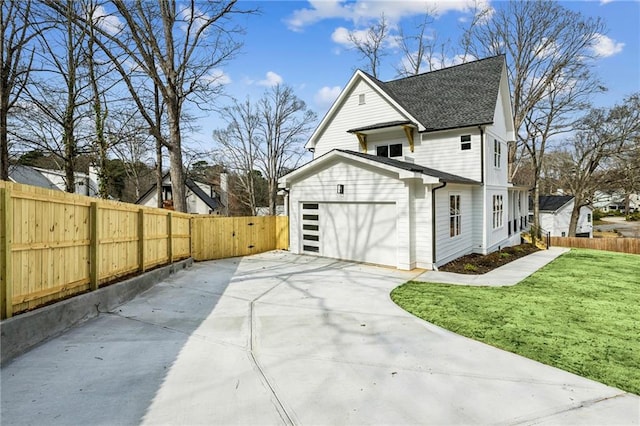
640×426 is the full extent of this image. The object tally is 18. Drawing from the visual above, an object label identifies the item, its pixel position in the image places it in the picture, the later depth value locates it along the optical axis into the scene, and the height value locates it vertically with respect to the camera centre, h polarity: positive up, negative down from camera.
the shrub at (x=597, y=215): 54.03 -0.25
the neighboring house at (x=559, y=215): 32.22 -0.12
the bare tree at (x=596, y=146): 22.95 +5.05
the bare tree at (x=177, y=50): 11.30 +6.07
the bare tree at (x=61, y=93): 11.77 +4.44
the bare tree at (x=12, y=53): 10.52 +5.39
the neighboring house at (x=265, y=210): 37.59 +0.71
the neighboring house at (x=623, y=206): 66.06 +1.60
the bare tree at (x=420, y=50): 26.20 +12.98
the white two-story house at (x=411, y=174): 10.37 +1.42
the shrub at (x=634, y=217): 53.46 -0.62
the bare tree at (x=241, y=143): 34.12 +7.45
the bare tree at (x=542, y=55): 22.11 +10.73
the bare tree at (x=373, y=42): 26.17 +13.54
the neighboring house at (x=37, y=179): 26.02 +3.24
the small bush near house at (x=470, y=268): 10.32 -1.63
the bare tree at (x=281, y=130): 33.38 +8.63
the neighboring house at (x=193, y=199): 31.25 +1.71
